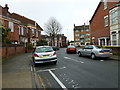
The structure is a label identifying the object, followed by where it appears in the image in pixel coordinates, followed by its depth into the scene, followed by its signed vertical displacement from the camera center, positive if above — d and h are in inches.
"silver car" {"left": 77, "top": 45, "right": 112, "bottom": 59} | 418.9 -33.5
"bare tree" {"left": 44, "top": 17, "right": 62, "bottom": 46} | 1795.0 +276.0
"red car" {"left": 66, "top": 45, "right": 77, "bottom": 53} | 773.9 -38.9
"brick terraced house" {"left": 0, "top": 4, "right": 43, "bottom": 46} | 844.6 +166.5
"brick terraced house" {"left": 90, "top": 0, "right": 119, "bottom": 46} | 670.0 +147.7
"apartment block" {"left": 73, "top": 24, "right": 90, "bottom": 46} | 2690.0 +233.2
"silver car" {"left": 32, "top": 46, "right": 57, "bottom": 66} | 337.4 -39.1
